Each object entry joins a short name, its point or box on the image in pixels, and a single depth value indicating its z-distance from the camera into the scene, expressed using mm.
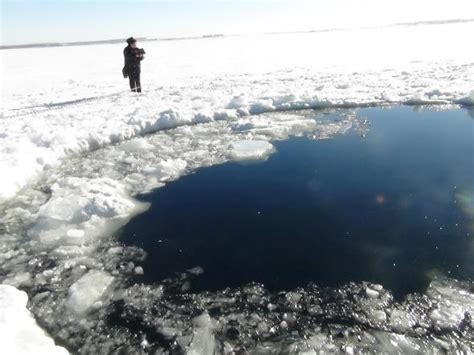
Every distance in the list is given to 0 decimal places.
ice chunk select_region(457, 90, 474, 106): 11547
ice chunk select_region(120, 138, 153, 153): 8883
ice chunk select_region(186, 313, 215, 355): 3580
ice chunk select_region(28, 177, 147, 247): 5531
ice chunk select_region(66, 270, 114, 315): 4199
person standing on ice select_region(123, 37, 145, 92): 13688
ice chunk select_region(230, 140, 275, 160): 8227
